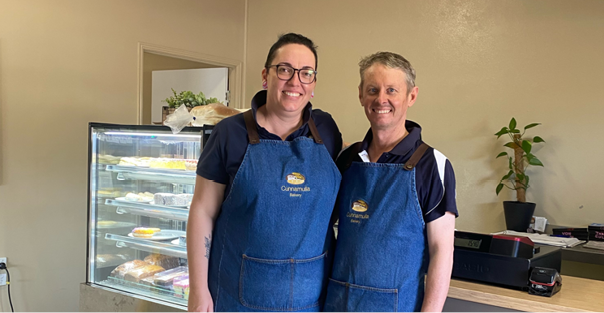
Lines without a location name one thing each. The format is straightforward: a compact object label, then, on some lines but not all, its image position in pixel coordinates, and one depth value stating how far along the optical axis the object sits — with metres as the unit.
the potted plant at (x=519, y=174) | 3.48
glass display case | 2.92
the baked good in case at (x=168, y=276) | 2.95
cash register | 1.70
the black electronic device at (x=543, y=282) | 1.62
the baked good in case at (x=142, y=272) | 3.07
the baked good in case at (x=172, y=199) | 2.92
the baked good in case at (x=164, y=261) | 3.12
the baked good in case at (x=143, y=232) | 3.09
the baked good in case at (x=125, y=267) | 3.16
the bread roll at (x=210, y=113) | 2.70
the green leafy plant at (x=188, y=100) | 2.92
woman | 1.59
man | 1.50
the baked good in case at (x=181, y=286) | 2.85
